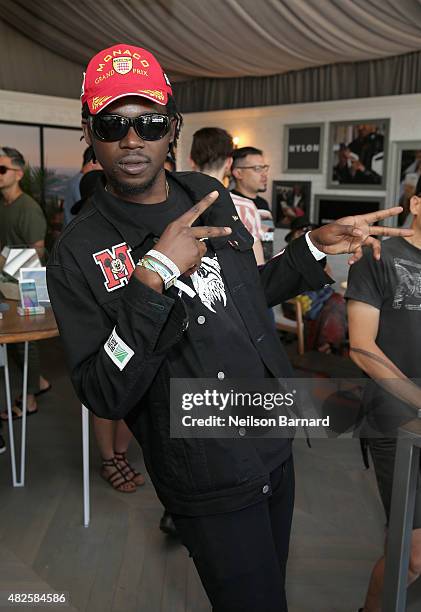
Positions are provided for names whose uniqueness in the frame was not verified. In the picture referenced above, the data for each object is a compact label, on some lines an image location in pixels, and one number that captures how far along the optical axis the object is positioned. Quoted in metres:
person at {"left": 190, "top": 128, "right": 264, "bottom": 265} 3.34
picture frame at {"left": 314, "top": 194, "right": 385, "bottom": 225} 7.34
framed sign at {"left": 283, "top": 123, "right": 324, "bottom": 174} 7.79
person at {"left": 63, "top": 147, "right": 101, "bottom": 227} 3.95
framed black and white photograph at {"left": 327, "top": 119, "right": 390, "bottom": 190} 7.19
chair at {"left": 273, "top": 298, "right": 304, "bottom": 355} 5.20
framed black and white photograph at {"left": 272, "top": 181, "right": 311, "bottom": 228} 8.02
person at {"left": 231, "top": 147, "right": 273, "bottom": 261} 3.94
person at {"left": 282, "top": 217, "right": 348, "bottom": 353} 5.09
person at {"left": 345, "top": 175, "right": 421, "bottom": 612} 1.85
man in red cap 1.15
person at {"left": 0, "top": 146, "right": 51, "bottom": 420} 4.31
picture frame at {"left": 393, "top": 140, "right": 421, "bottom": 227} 6.87
